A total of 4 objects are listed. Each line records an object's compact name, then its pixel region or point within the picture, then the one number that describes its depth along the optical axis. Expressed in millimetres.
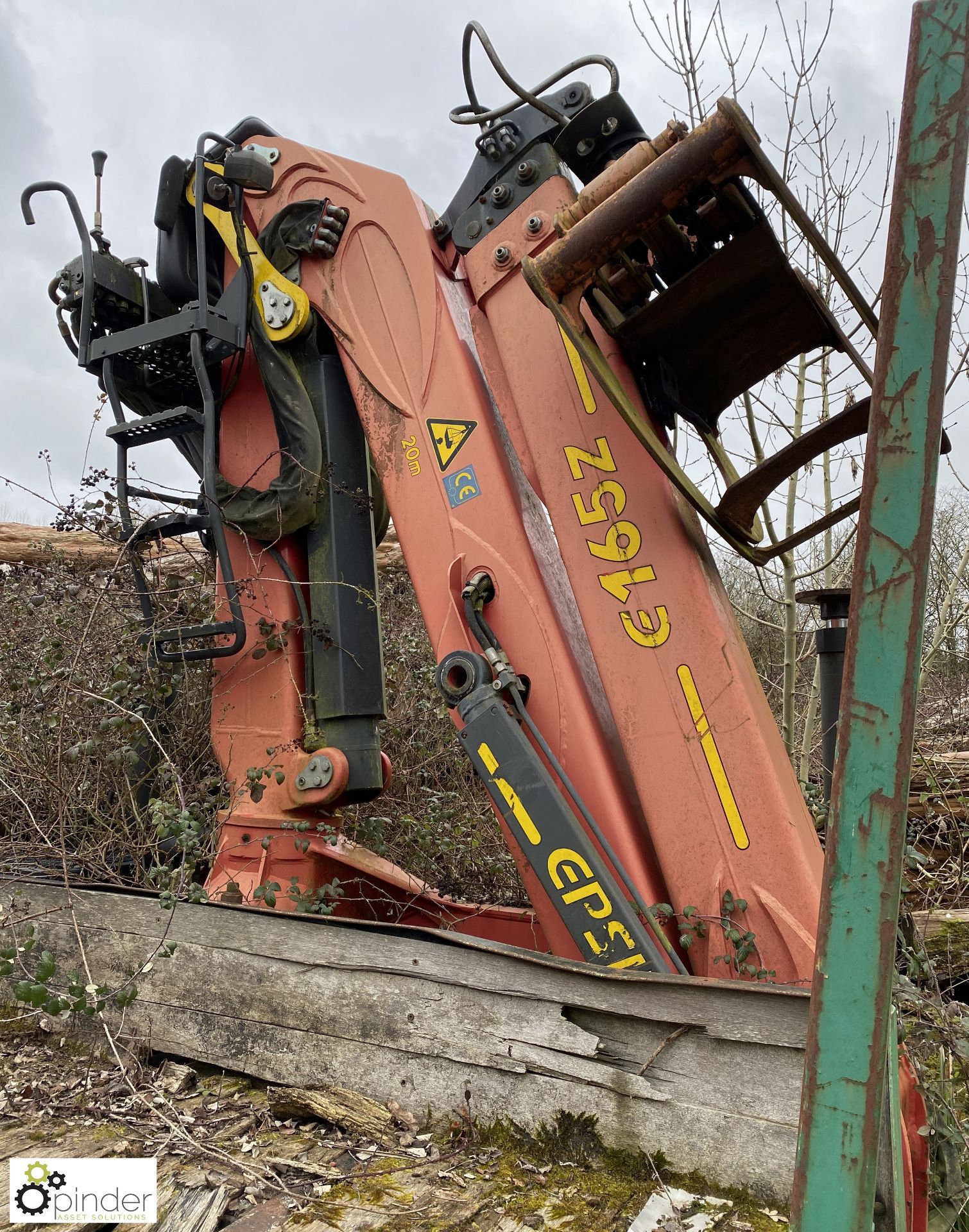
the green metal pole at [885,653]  791
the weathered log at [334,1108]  2205
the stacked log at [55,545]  6211
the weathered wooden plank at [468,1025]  1843
